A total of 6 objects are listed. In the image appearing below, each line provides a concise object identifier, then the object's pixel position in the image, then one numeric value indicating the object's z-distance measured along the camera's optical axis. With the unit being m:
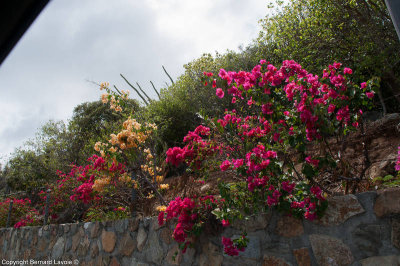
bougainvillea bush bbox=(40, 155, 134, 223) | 4.17
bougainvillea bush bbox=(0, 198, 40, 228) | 7.50
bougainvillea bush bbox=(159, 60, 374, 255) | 2.28
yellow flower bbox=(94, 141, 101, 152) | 3.86
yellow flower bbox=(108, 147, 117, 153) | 3.77
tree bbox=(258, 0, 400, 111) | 5.14
